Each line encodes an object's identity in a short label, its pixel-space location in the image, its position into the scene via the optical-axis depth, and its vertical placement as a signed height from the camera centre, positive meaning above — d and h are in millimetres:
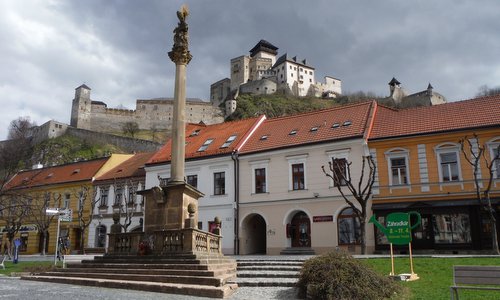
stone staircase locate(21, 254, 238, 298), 11219 -994
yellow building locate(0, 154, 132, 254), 36906 +3462
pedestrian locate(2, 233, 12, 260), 39597 -53
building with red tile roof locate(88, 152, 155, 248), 34000 +3183
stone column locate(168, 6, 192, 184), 16188 +5580
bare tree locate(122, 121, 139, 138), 111450 +27939
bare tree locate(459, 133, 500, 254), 19891 +3616
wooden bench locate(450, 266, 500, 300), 7867 -704
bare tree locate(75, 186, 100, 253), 35375 +3042
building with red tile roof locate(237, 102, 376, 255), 25453 +3262
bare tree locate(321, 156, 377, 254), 21359 +3260
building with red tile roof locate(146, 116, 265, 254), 29219 +4817
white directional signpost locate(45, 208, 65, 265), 19023 +1278
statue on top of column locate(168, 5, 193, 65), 17469 +7680
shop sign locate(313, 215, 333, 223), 25542 +1108
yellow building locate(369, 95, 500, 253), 22297 +3212
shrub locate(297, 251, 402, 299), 9359 -938
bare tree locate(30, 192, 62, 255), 34909 +2648
